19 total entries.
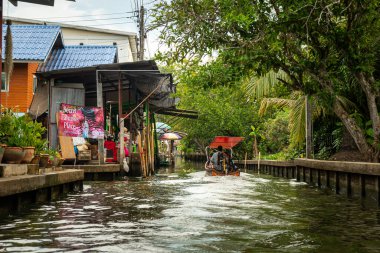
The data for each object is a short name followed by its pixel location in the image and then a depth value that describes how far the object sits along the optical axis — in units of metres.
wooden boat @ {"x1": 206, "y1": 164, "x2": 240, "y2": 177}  21.67
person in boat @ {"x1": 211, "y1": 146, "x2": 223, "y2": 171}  22.34
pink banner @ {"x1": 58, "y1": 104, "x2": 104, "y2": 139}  18.06
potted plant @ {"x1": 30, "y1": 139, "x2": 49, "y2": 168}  11.19
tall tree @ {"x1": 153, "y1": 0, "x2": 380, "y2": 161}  13.00
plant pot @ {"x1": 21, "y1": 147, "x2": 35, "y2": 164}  10.40
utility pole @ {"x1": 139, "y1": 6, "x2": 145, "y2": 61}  30.70
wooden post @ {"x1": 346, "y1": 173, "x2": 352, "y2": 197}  13.71
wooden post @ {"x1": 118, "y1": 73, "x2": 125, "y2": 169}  20.53
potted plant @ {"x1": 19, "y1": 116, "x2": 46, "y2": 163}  10.48
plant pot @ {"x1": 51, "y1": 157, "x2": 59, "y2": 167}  13.58
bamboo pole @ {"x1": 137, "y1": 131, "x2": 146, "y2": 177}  21.98
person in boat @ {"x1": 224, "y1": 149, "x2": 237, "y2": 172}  22.62
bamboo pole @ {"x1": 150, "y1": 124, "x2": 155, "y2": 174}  24.69
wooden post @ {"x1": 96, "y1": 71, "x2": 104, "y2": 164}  19.44
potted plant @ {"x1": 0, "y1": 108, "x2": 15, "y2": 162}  10.32
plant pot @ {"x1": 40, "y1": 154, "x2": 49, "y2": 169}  12.10
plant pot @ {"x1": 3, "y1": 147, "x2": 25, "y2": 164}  9.86
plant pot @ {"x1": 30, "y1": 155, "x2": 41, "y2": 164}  11.07
